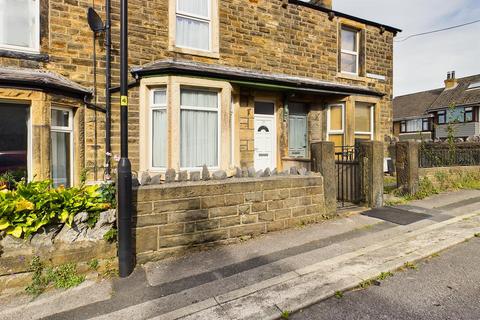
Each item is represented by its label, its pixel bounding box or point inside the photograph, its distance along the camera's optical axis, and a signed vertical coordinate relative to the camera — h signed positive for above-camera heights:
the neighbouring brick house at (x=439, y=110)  26.38 +5.04
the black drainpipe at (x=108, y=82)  6.41 +1.79
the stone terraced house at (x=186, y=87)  5.68 +1.85
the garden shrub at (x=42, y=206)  2.94 -0.56
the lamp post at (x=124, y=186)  3.22 -0.35
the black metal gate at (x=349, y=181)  6.28 -0.61
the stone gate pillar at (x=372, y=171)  5.91 -0.34
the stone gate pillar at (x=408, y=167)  6.98 -0.29
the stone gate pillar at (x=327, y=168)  5.29 -0.23
